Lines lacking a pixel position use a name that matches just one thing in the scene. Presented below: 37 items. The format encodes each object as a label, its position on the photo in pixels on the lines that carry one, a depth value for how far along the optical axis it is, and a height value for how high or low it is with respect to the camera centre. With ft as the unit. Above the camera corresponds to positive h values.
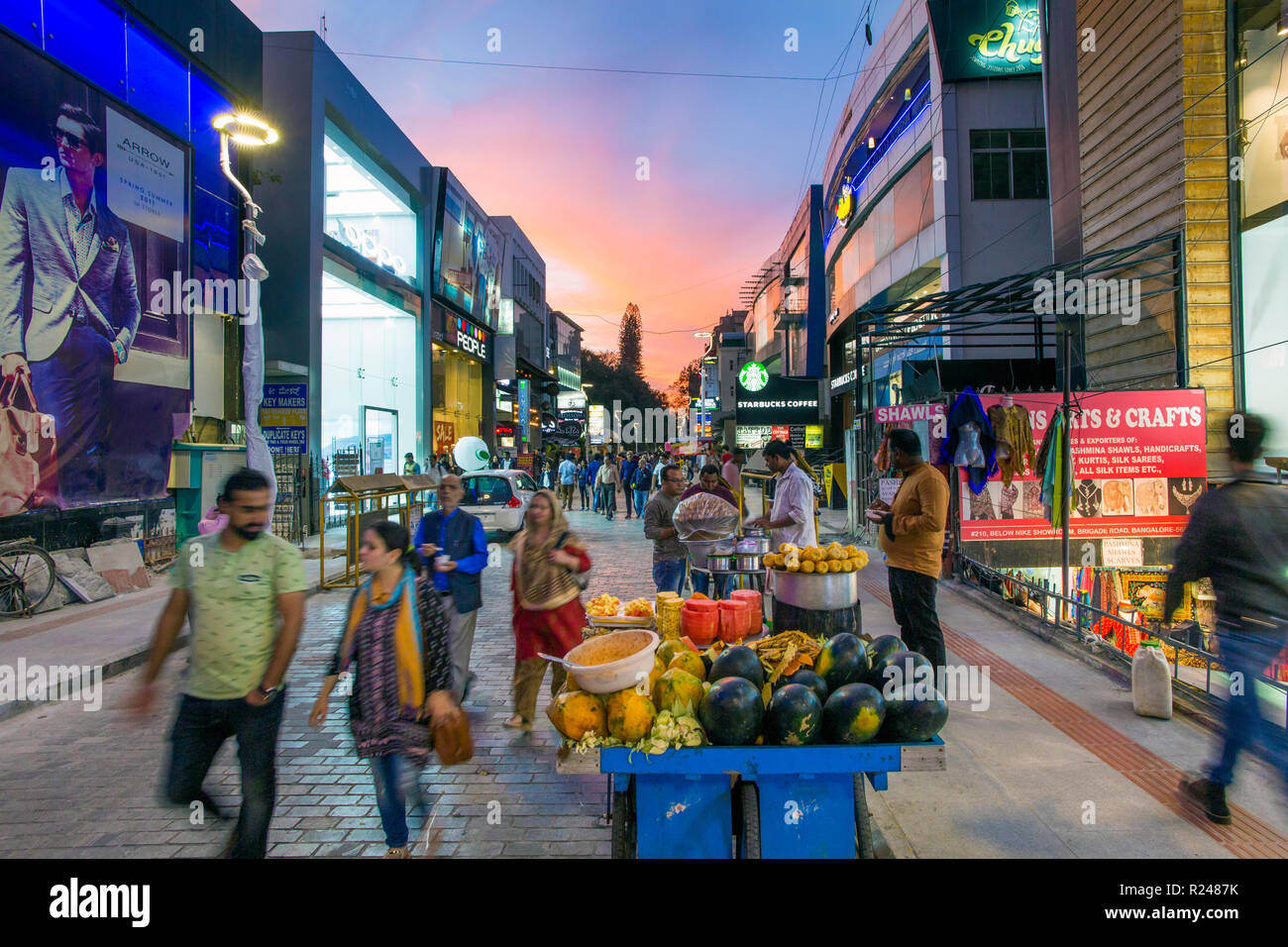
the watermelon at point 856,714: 9.70 -3.21
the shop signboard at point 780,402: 94.89 +10.62
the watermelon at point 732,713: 9.64 -3.16
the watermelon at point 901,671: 10.22 -2.77
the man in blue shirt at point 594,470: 88.79 +1.87
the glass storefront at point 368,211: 68.39 +30.23
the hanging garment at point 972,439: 30.91 +1.72
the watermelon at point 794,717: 9.71 -3.25
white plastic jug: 17.35 -5.10
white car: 54.29 -1.25
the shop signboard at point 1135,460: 31.37 +0.74
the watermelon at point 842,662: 11.01 -2.85
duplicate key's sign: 41.17 +4.55
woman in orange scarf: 10.89 -2.96
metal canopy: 33.58 +9.86
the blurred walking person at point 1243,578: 11.75 -1.77
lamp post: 34.22 +7.63
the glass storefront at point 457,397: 96.89 +13.27
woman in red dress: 16.37 -2.40
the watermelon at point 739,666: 10.84 -2.84
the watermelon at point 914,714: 9.80 -3.26
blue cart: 9.63 -4.46
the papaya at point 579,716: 9.99 -3.29
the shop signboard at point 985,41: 60.54 +37.75
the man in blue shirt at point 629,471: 77.65 +1.47
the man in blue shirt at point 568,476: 82.84 +0.76
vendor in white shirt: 22.49 -0.69
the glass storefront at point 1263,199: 30.04 +11.92
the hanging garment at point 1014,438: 31.53 +1.78
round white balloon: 80.43 +3.60
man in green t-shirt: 10.50 -2.43
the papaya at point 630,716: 9.76 -3.24
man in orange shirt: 16.42 -1.51
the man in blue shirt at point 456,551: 17.67 -1.67
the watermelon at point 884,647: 11.76 -2.80
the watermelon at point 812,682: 10.59 -3.01
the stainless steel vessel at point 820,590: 15.94 -2.49
